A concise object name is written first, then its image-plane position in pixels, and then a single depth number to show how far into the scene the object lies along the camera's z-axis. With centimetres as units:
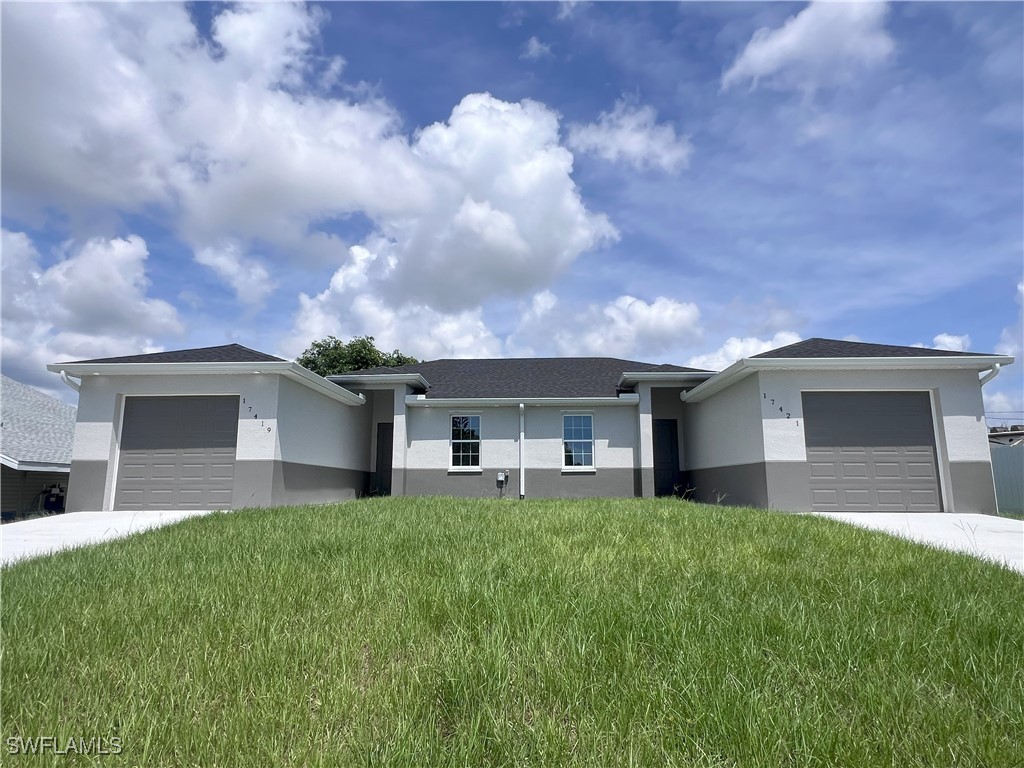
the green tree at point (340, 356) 3684
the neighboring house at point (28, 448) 1722
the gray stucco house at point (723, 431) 1271
